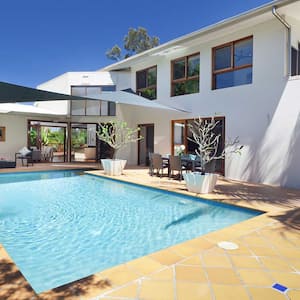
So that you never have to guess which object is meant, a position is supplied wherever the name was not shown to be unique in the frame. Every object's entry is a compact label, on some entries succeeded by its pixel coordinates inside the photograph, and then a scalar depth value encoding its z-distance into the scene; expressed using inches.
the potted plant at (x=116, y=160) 512.4
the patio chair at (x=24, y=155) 656.1
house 401.4
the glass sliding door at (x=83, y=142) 771.4
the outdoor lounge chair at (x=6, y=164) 587.1
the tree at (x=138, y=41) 1354.6
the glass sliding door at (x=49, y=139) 746.7
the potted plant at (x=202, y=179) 343.9
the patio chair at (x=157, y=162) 478.3
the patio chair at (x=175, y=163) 432.8
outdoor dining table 436.3
